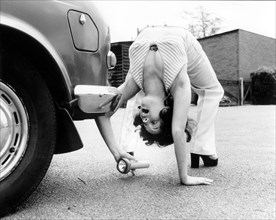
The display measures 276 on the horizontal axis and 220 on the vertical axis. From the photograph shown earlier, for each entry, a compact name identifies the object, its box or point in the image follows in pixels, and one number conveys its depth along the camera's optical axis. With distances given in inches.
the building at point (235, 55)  1086.4
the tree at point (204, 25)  1393.9
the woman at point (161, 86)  113.4
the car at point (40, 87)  87.3
